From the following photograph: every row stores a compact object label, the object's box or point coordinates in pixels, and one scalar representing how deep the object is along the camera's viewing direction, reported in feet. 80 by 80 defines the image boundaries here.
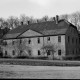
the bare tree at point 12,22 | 326.69
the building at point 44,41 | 170.40
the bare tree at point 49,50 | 168.20
